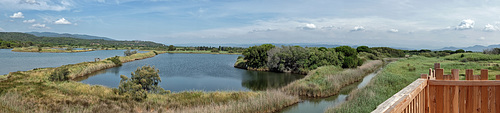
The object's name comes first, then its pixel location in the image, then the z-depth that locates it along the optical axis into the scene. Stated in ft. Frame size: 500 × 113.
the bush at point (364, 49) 178.91
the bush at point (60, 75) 60.08
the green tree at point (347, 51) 117.29
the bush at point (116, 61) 115.24
